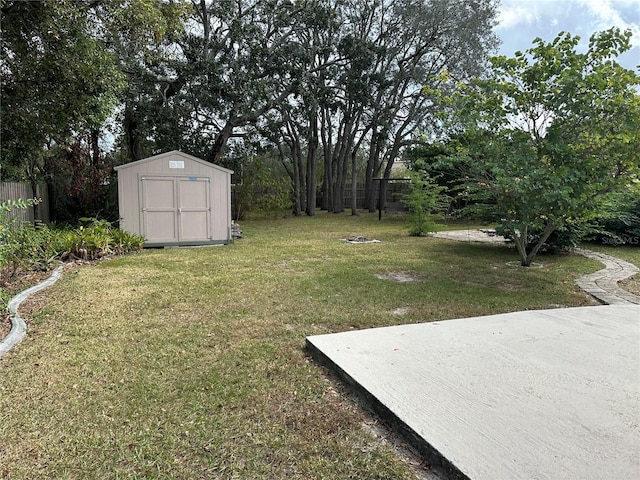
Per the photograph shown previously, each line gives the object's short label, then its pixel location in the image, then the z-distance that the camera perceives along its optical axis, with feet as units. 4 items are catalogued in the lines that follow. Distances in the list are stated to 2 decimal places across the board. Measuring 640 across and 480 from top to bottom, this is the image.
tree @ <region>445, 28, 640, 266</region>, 14.33
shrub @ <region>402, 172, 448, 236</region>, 31.71
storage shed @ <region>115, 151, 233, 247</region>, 25.30
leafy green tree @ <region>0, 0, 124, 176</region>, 17.47
